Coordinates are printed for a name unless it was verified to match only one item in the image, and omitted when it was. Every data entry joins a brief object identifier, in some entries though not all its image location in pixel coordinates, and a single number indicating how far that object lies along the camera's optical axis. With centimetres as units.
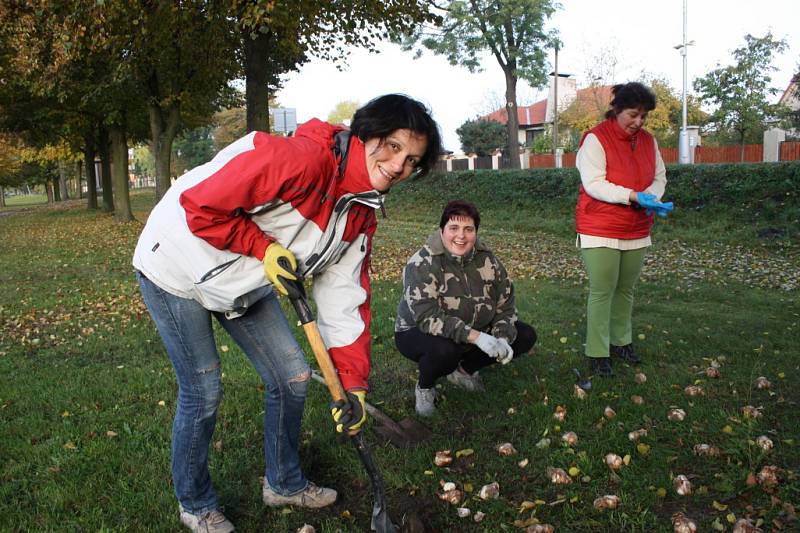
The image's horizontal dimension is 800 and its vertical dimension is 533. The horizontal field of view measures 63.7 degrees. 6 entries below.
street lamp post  2481
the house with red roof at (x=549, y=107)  3863
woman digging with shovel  246
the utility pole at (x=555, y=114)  3416
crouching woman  423
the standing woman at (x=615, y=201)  459
